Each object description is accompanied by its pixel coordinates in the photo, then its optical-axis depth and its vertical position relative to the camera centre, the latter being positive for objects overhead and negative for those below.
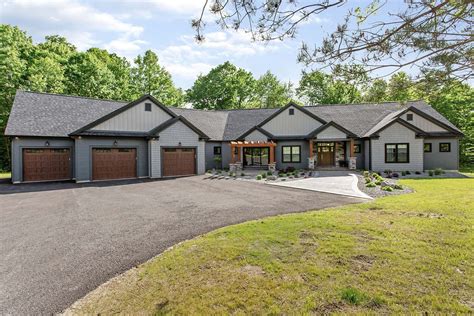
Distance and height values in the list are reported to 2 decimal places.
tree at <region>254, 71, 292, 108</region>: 51.91 +12.41
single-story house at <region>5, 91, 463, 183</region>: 17.41 +1.19
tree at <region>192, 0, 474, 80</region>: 4.33 +2.22
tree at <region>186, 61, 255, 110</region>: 46.03 +11.81
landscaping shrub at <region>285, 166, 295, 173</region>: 21.29 -1.28
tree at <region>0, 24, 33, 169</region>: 26.57 +8.11
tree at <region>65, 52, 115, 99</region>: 33.06 +9.92
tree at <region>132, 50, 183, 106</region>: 39.66 +11.91
